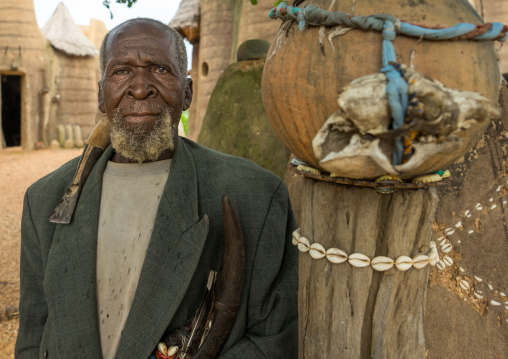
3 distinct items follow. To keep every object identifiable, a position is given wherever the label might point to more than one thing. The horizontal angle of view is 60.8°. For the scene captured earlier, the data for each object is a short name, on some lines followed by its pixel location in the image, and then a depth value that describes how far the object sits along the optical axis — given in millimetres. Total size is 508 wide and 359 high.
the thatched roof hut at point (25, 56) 12664
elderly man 1515
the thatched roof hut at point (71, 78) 14164
